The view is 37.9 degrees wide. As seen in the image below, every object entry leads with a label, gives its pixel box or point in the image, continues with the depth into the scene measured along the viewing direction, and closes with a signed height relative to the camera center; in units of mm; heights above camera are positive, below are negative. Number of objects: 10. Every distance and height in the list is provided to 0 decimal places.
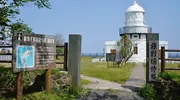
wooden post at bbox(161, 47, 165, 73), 8906 -212
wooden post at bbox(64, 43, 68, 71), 9616 -33
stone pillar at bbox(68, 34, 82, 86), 8836 -64
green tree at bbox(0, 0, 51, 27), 8422 +1425
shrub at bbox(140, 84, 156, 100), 7984 -1204
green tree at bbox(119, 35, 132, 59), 29828 +964
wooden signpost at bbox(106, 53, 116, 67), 22256 -326
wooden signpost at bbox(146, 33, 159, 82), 8695 -160
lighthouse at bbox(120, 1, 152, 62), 33844 +3234
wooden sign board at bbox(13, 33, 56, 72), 6602 +32
